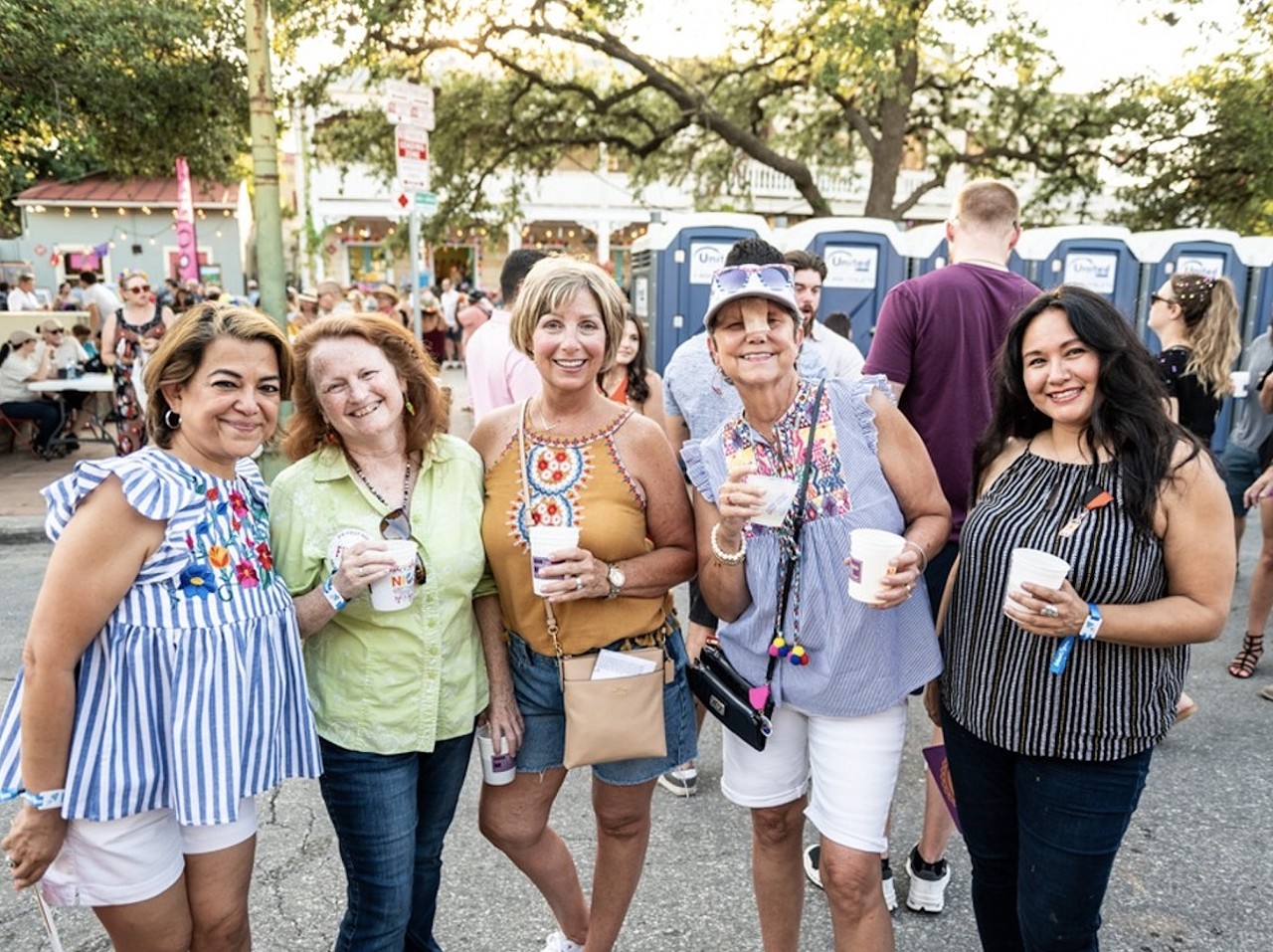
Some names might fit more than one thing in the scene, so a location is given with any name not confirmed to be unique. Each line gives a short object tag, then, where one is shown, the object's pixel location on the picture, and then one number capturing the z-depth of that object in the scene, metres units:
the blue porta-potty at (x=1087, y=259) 9.49
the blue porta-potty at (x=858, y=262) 8.80
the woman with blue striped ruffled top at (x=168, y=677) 1.63
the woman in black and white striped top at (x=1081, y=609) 1.73
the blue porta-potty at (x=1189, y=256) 9.48
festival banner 12.85
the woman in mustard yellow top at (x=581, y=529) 2.18
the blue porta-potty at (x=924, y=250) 8.88
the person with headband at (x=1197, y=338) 4.31
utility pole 6.64
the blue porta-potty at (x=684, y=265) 8.45
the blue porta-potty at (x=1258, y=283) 9.68
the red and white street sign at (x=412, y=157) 7.64
